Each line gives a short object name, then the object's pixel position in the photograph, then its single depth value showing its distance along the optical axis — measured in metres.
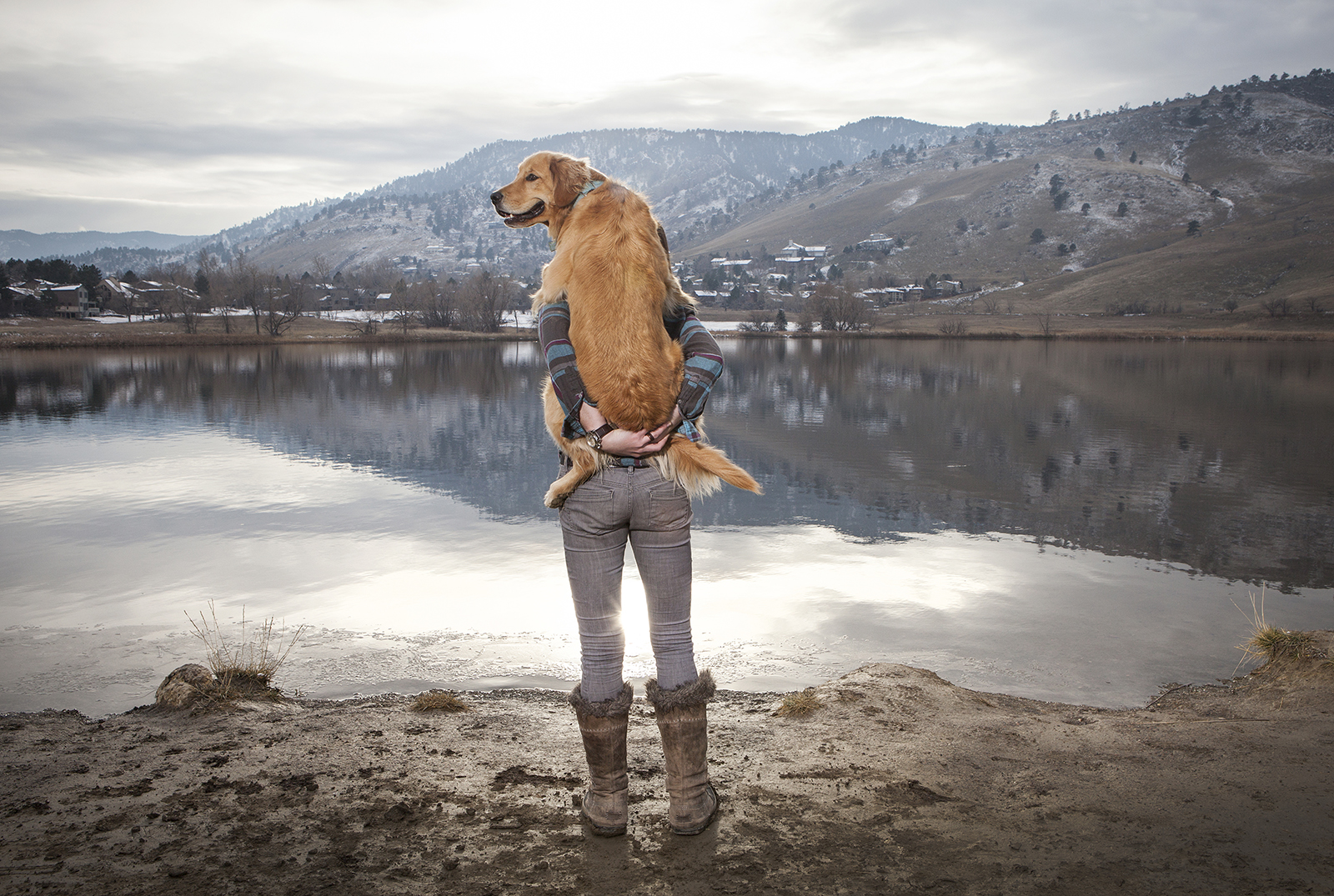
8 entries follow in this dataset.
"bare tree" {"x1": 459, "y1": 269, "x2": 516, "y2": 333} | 98.25
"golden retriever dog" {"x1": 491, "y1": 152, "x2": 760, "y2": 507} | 2.92
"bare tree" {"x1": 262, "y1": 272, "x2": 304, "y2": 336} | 86.94
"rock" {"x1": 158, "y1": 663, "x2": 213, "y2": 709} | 4.88
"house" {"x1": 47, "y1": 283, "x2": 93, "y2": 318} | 95.88
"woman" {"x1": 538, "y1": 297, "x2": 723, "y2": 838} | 2.96
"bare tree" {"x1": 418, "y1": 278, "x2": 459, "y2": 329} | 103.56
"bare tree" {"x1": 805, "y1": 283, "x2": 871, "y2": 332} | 96.06
